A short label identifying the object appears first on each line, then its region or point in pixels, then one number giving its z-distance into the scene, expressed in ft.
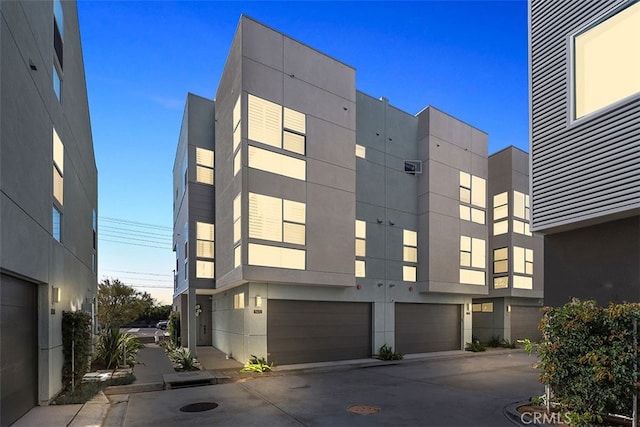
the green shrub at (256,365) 41.50
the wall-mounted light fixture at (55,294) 28.27
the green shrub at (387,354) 51.90
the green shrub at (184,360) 42.11
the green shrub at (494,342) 68.90
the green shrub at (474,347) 61.87
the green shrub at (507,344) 68.13
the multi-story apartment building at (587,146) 23.68
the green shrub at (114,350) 43.06
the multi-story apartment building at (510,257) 69.51
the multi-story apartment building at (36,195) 19.95
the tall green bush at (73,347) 30.96
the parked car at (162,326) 137.86
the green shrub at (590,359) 19.34
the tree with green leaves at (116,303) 79.66
